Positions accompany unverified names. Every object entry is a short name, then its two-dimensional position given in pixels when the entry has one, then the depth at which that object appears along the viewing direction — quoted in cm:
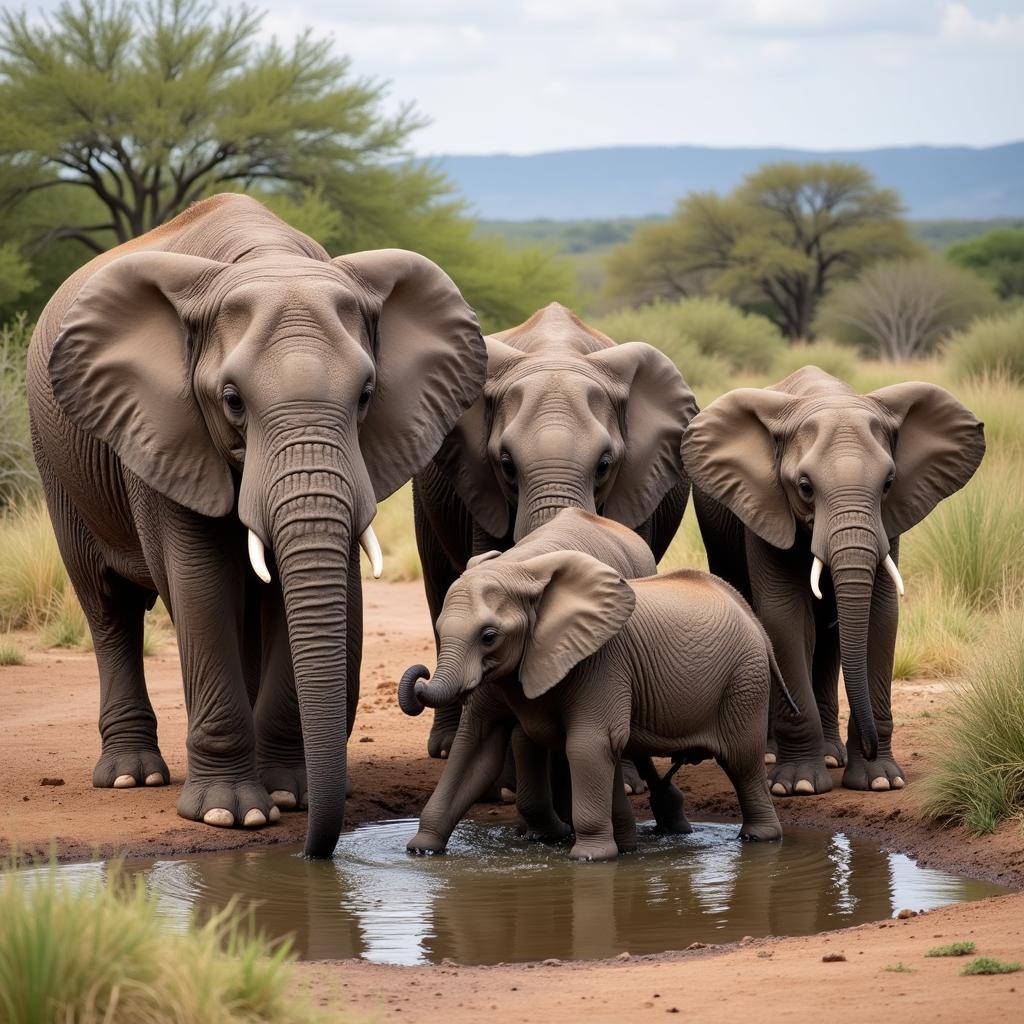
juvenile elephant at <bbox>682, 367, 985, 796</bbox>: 1839
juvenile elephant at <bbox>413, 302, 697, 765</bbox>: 1848
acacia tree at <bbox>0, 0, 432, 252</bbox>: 6744
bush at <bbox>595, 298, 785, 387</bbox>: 6900
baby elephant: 1593
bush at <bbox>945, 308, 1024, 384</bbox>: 5394
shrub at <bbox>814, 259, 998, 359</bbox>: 10081
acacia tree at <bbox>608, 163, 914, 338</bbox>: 12456
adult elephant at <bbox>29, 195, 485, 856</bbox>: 1552
